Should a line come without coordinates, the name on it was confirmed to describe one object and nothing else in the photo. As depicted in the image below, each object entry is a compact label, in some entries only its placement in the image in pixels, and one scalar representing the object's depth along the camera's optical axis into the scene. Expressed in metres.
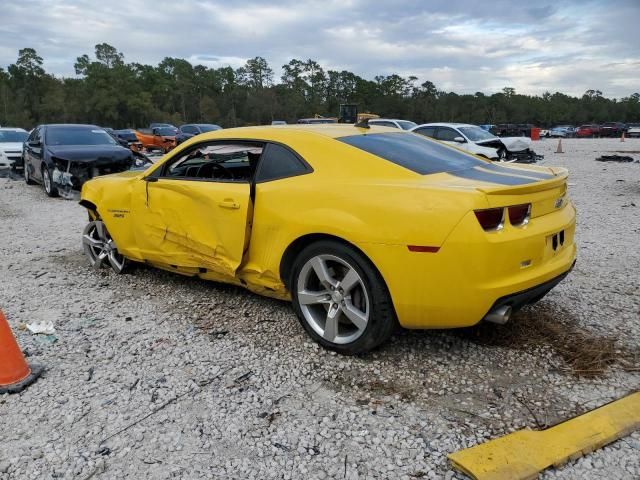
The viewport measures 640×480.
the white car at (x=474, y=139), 14.69
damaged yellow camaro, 2.78
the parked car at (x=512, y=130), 44.97
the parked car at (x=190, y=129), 24.06
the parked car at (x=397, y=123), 17.15
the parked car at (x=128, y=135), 27.69
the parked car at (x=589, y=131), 54.39
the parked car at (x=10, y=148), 15.27
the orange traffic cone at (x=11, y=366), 2.98
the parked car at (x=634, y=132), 45.66
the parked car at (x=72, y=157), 10.12
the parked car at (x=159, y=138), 25.57
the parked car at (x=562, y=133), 57.94
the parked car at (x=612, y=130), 52.53
